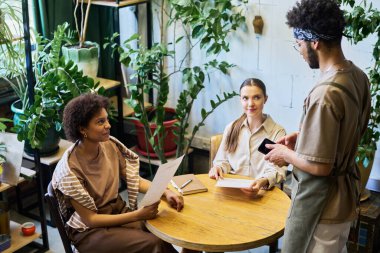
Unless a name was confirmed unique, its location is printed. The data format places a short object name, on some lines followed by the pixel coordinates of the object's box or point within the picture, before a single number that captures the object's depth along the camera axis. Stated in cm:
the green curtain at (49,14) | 342
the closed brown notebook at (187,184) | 242
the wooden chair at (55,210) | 220
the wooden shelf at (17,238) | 294
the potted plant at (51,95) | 285
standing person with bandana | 173
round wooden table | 203
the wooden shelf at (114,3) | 347
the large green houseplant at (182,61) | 329
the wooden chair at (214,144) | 289
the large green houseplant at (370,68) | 269
